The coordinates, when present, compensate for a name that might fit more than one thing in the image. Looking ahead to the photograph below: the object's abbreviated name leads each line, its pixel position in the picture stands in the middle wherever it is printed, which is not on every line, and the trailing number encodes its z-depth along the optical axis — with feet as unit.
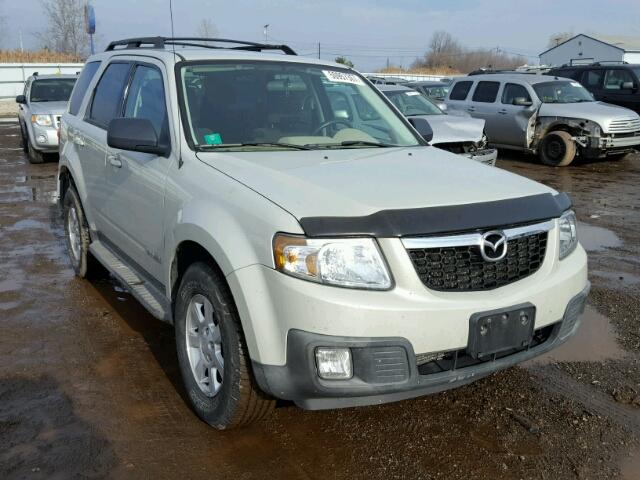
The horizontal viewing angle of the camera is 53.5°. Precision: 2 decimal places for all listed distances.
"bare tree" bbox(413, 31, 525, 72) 306.10
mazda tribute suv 8.45
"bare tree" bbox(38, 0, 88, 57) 172.24
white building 195.72
